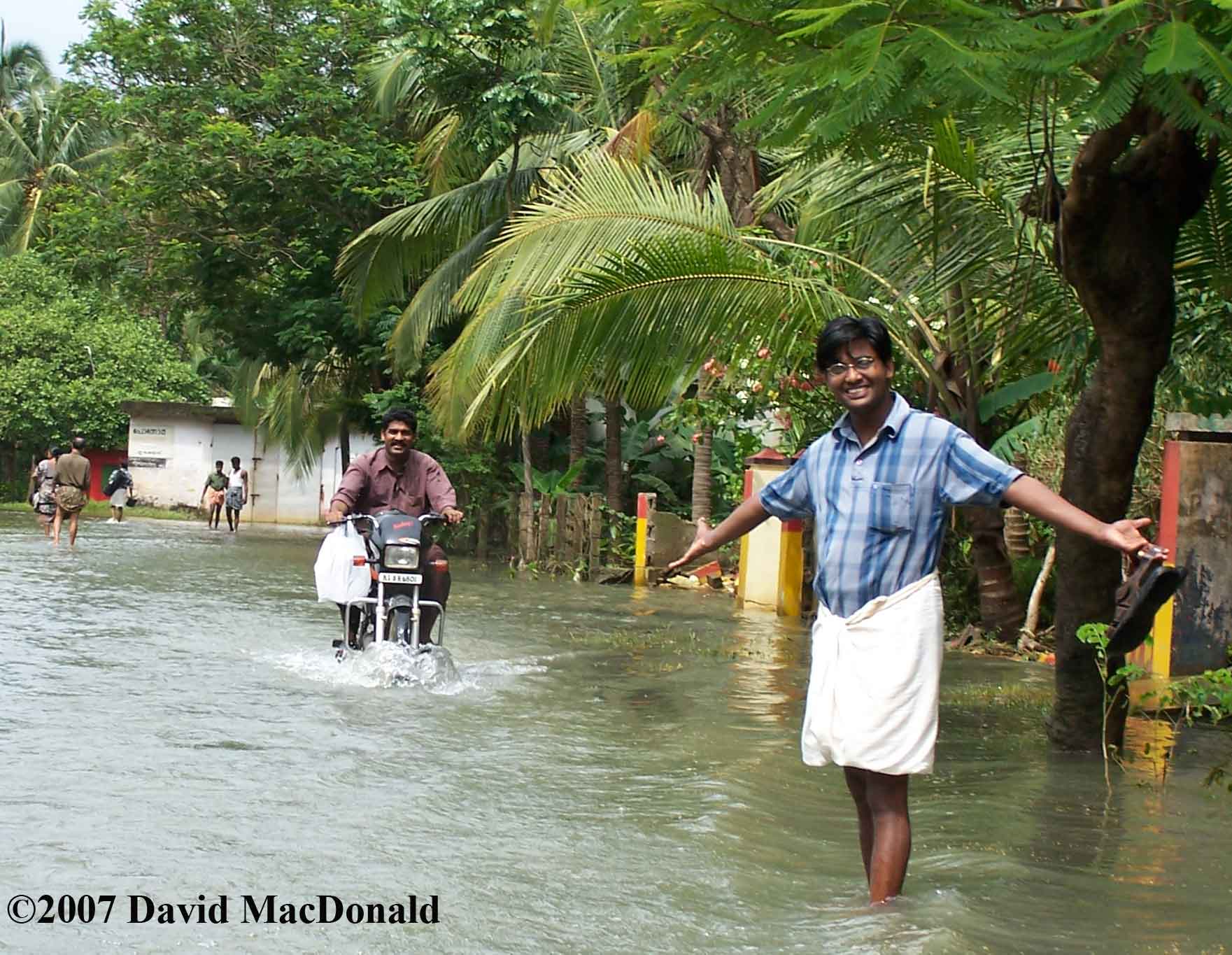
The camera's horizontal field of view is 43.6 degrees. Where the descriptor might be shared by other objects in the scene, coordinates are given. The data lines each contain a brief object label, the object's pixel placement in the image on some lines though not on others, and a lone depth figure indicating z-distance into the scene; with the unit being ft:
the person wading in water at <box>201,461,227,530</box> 103.45
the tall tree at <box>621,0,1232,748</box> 15.37
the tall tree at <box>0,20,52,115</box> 144.56
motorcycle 28.25
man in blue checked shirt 13.48
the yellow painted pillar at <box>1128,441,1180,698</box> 29.99
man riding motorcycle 28.78
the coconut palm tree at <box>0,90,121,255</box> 134.82
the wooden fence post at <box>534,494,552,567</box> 69.77
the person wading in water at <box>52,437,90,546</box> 69.87
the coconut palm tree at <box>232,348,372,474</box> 92.43
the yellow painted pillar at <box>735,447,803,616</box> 49.85
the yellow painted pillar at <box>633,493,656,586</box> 63.72
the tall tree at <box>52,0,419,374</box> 79.97
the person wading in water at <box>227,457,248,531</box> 100.73
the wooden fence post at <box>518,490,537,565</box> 70.44
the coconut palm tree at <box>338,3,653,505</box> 67.77
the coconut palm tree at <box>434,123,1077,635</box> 29.48
